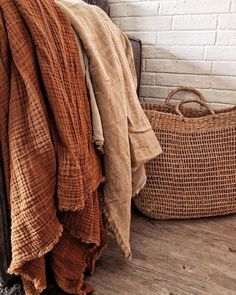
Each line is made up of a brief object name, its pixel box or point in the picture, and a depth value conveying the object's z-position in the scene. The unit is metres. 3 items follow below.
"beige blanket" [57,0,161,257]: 0.73
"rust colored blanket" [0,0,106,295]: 0.57
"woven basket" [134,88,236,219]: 1.11
